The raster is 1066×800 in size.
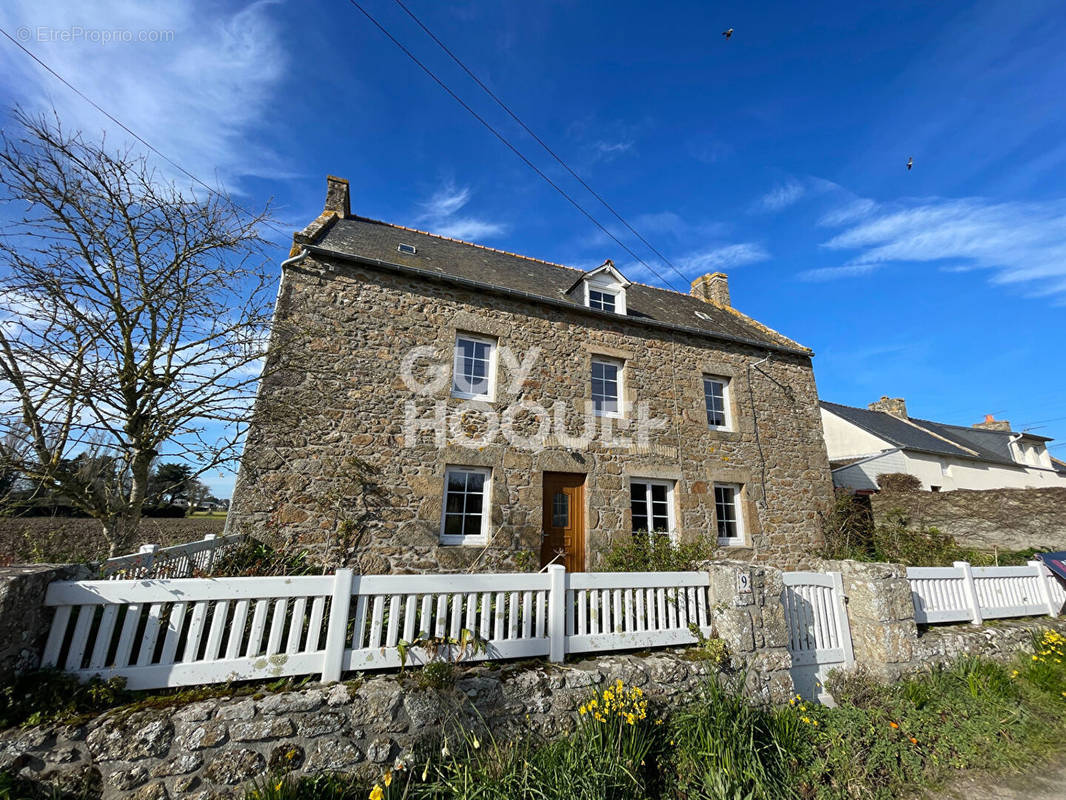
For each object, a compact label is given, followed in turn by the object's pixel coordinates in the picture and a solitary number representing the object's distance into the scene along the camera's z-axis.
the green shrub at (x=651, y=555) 6.36
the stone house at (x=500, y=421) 6.86
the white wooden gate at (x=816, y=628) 4.64
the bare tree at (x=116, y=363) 3.53
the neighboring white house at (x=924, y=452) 14.84
